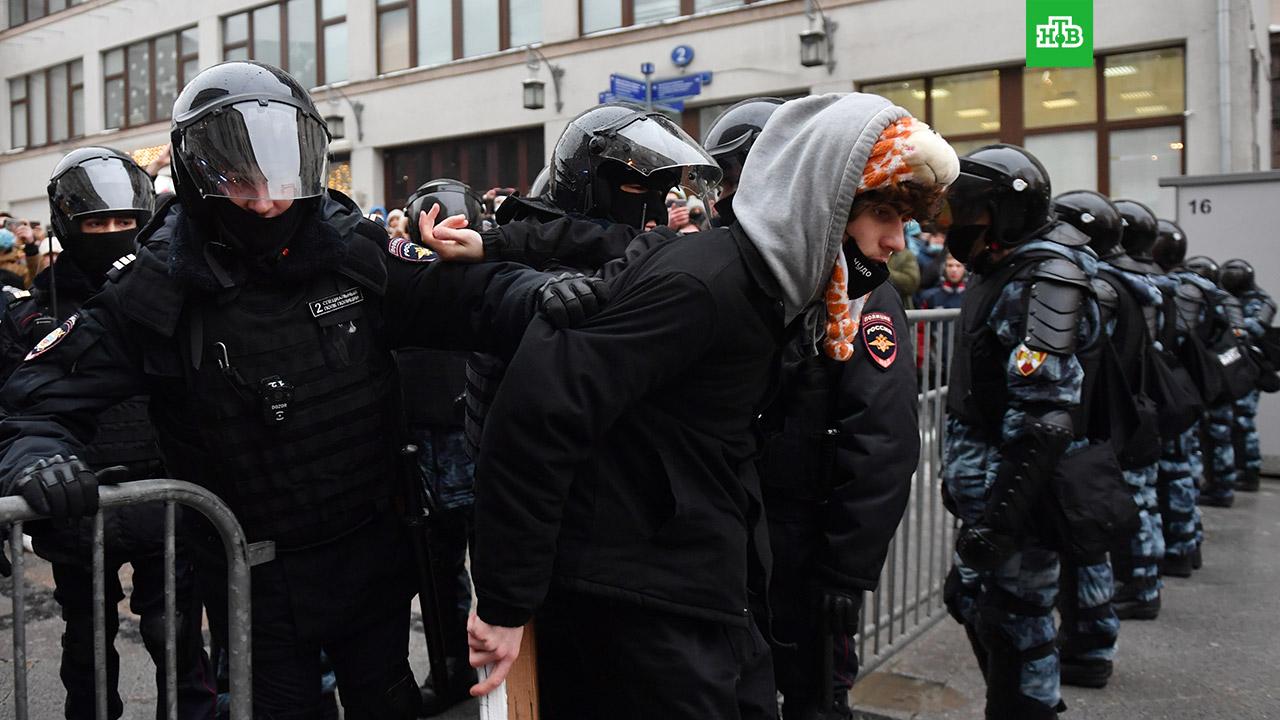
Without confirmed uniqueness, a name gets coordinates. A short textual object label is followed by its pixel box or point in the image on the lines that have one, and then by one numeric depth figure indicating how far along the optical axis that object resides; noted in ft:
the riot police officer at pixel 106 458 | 10.52
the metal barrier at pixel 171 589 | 6.98
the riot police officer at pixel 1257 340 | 27.02
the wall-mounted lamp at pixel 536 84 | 54.34
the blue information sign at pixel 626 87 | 38.55
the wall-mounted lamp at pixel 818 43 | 46.93
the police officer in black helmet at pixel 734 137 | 11.05
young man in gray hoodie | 6.22
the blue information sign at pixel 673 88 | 44.24
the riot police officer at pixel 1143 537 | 15.85
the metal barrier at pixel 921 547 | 14.35
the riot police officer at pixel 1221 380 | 22.50
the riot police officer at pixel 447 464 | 13.28
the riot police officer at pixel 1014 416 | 10.88
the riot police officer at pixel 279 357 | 7.59
